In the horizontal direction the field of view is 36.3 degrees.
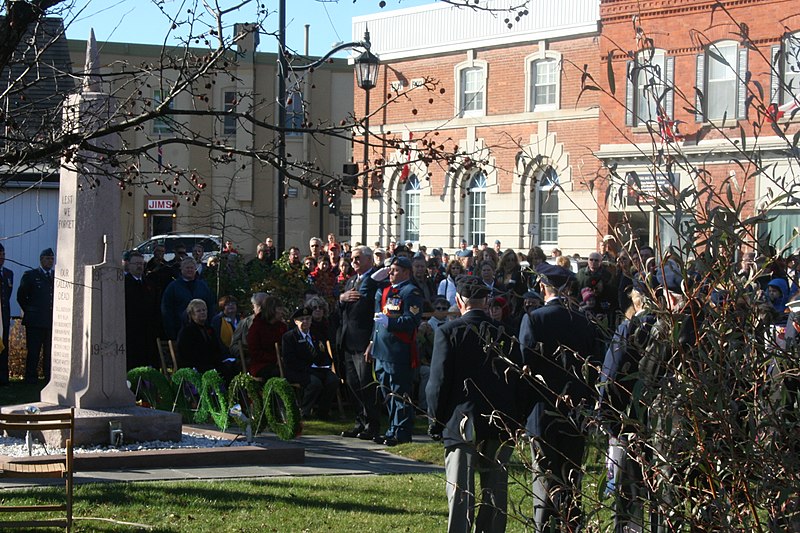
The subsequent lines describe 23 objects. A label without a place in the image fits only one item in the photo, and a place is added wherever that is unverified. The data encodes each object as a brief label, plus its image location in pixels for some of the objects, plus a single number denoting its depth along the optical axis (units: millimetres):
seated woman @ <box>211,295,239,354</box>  16031
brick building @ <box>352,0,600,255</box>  34688
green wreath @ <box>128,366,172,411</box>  13820
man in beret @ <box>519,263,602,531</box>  7727
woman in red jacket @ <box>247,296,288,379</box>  14844
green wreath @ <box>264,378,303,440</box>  12188
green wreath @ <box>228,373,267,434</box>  12578
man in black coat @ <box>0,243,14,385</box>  18234
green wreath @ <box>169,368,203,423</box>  13719
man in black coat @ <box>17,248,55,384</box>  18062
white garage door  21047
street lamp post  19609
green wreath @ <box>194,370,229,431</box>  13109
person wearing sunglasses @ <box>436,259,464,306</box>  17980
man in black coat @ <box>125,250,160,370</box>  16891
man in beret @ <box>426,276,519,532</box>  7582
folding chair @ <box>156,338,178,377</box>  15203
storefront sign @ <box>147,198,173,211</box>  48638
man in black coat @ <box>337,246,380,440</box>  13820
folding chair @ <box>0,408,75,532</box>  8016
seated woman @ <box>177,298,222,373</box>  14864
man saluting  13016
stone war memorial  12117
